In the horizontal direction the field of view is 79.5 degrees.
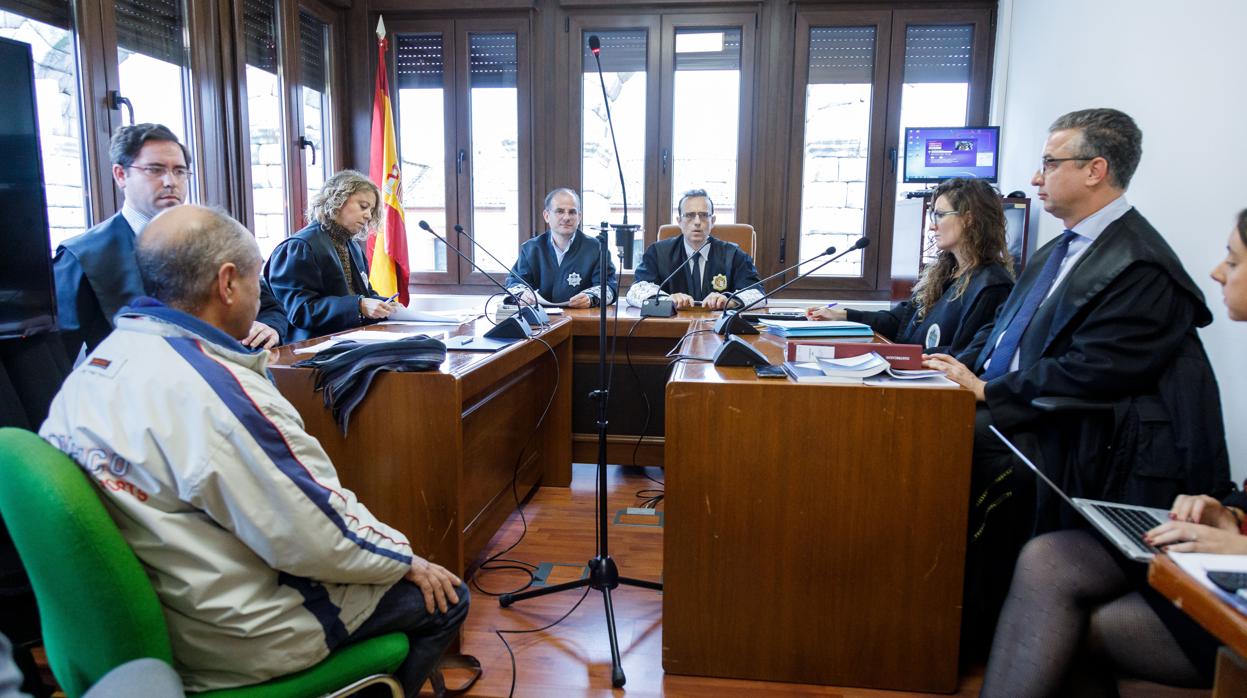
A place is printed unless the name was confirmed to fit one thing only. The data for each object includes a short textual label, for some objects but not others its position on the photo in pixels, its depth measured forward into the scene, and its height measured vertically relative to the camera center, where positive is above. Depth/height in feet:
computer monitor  14.11 +1.54
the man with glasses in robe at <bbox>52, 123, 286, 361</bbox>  6.17 -0.19
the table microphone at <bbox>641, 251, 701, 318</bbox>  9.86 -0.99
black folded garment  5.56 -1.03
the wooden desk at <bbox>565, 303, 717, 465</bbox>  10.34 -2.20
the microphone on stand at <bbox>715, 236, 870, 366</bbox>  5.86 -0.95
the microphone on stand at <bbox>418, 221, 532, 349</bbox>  7.37 -1.01
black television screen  5.46 +0.09
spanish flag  14.92 +0.44
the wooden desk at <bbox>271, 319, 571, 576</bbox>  5.60 -1.62
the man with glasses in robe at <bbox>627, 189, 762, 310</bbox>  12.19 -0.57
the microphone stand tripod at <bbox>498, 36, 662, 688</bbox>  6.39 -2.85
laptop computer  3.23 -1.37
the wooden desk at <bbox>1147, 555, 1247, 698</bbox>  2.29 -1.20
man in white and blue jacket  3.07 -1.07
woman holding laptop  3.87 -2.12
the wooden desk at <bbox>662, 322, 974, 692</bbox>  5.23 -2.08
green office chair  2.74 -1.28
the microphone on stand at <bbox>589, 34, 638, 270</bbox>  6.83 -0.06
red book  5.70 -0.89
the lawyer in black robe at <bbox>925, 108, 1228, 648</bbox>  4.87 -0.92
